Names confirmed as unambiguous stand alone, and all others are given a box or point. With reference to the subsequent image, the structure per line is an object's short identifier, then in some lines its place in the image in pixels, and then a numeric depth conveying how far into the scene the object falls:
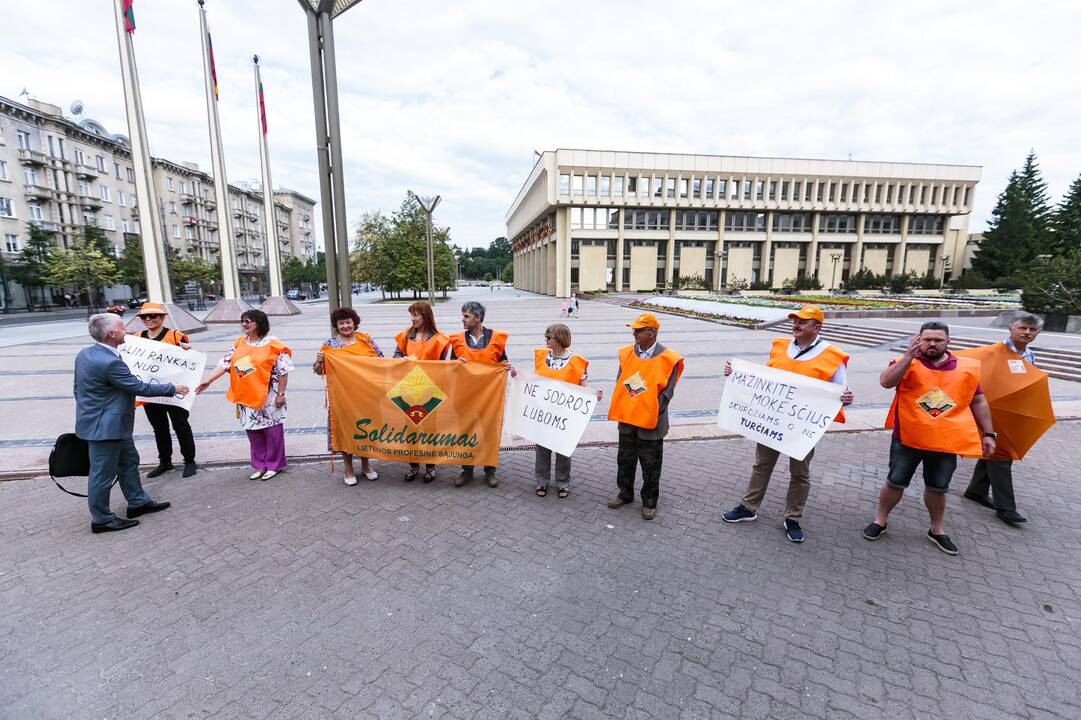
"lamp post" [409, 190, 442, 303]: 31.33
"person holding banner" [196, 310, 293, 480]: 5.21
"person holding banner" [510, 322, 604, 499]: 5.01
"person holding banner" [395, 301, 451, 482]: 5.45
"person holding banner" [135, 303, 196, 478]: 5.57
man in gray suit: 4.23
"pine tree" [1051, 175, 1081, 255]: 57.38
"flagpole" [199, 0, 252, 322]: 22.00
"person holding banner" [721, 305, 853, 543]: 4.23
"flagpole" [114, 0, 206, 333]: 16.80
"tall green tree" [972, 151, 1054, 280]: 62.41
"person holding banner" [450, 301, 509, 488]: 5.39
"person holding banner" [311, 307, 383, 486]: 5.45
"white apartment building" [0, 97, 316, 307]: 38.91
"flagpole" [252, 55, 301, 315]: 27.20
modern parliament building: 60.69
